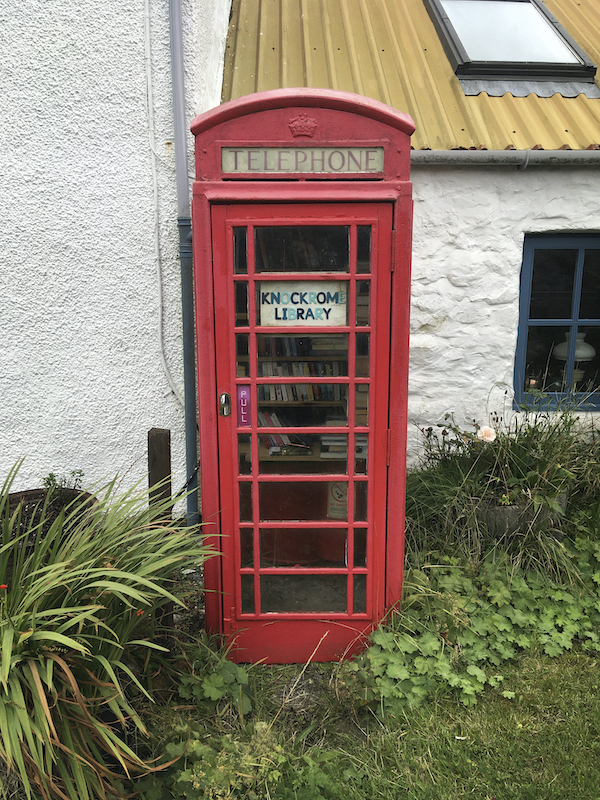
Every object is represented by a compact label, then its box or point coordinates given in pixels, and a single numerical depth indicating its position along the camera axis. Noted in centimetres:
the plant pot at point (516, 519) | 343
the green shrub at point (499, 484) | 346
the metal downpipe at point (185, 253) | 337
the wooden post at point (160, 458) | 282
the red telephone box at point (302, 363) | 246
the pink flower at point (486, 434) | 363
